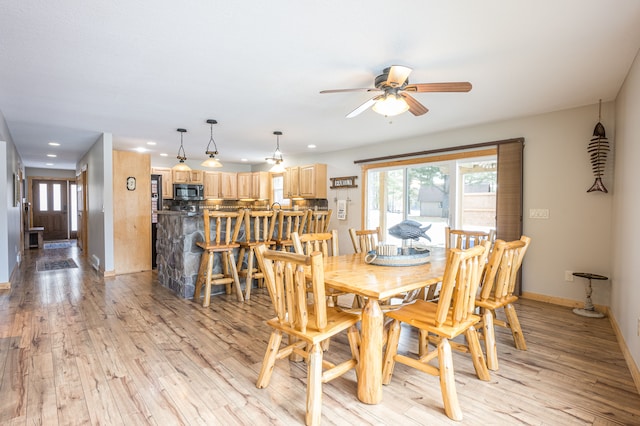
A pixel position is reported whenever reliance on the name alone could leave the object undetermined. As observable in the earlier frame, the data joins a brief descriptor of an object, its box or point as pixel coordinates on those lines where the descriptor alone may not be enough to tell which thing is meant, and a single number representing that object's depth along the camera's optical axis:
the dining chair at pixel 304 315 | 1.76
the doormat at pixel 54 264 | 6.10
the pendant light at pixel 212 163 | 4.95
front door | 10.44
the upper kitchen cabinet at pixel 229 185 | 8.48
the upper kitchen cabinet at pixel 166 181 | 7.60
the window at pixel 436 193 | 4.77
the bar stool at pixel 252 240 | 4.23
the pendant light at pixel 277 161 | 5.37
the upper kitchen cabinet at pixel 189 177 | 7.86
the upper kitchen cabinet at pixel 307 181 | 7.00
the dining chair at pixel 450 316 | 1.82
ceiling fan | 2.44
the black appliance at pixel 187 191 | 7.70
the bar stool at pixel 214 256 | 3.97
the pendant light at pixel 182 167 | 5.06
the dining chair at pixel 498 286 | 2.32
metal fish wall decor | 3.57
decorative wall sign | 6.55
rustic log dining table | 1.89
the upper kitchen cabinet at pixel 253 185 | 8.65
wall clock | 5.85
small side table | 3.56
